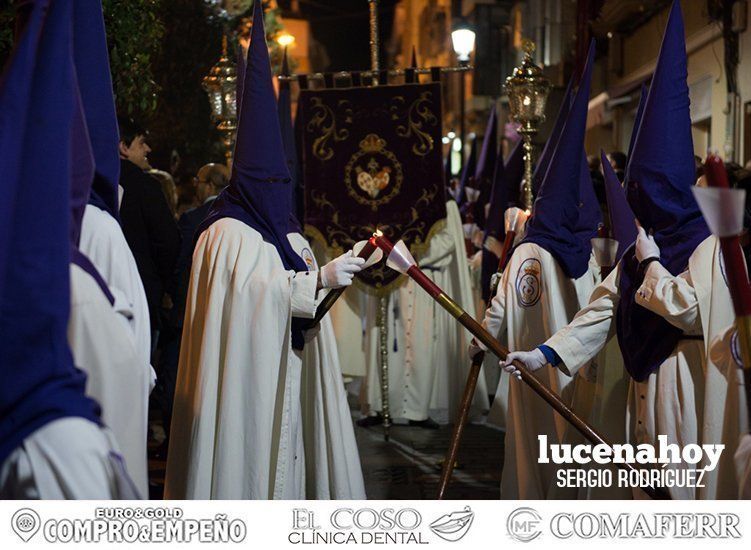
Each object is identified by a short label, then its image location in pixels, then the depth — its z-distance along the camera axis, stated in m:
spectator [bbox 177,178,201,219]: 9.14
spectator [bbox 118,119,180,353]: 6.71
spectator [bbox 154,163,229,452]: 6.93
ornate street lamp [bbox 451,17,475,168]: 12.06
